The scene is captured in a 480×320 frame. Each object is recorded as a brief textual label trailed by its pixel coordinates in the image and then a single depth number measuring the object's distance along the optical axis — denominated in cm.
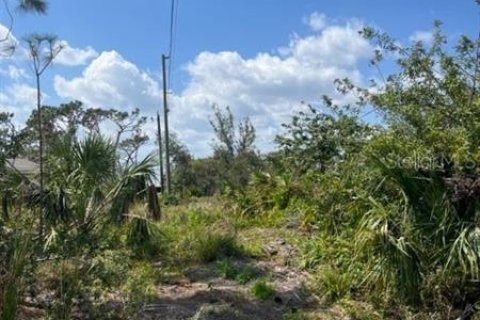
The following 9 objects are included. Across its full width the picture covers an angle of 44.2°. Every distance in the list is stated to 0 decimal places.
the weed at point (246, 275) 822
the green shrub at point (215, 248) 938
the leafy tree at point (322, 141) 1010
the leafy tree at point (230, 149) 2955
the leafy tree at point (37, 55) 903
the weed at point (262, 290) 766
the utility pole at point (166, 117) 2456
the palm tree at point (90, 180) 899
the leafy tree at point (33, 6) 752
